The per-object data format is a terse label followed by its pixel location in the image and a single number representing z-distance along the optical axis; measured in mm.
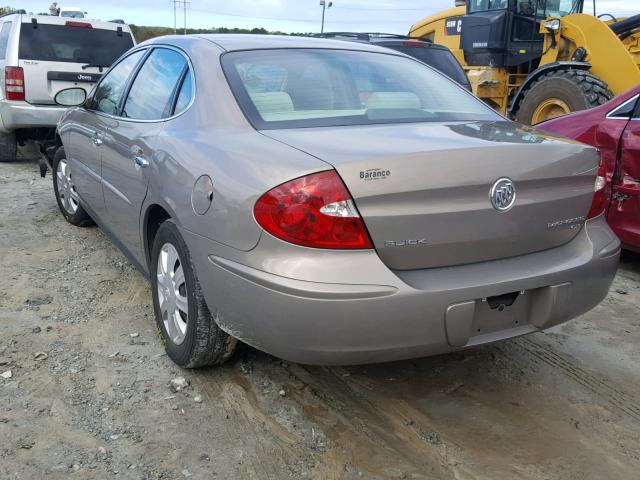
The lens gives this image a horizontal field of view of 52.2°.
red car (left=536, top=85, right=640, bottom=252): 4727
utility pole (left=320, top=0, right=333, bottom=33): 43994
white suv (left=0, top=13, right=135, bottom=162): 8312
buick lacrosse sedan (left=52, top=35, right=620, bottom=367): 2363
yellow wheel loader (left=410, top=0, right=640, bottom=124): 8336
